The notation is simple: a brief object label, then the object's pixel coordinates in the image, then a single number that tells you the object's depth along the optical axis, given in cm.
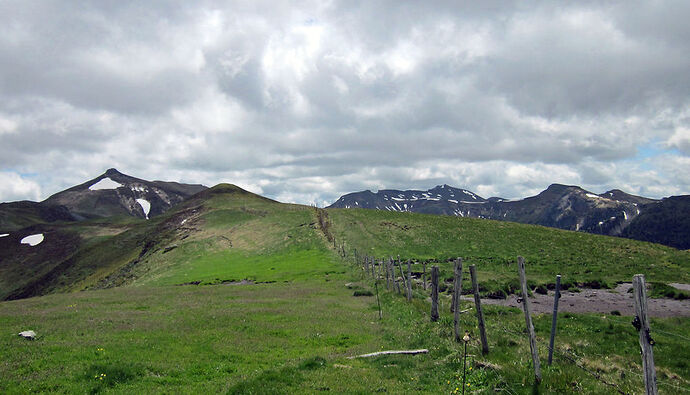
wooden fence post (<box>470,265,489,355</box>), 1463
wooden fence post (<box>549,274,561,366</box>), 1273
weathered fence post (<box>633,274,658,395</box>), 795
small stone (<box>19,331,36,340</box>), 1947
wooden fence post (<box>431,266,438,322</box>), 2136
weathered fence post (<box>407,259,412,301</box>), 2831
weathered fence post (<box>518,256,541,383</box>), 1153
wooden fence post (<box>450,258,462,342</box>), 1691
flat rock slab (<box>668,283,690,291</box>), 4055
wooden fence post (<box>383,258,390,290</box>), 3750
